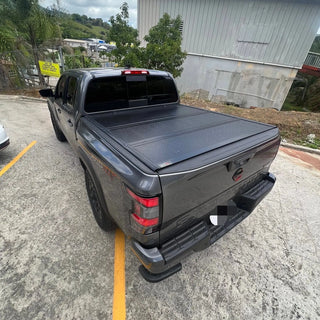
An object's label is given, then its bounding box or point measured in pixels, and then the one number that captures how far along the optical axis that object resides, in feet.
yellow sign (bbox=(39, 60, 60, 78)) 31.53
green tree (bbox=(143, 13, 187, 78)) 28.89
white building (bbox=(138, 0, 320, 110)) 35.68
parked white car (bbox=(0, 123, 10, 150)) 12.13
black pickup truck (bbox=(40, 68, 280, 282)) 4.54
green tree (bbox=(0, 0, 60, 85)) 28.84
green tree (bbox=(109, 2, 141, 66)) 29.01
